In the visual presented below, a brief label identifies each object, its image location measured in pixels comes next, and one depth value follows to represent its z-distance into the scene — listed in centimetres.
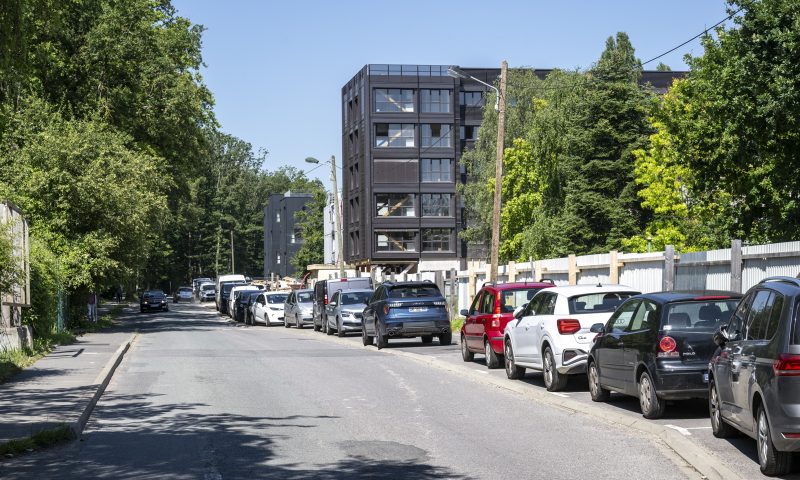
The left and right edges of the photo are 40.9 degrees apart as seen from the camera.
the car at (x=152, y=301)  7219
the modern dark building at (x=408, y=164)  8669
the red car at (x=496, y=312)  2052
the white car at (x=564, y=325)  1591
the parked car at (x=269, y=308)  5144
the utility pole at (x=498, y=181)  3141
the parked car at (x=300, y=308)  4669
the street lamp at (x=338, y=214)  5238
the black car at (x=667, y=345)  1214
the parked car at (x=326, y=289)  4116
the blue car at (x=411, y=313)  2877
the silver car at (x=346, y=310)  3688
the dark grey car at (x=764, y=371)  831
